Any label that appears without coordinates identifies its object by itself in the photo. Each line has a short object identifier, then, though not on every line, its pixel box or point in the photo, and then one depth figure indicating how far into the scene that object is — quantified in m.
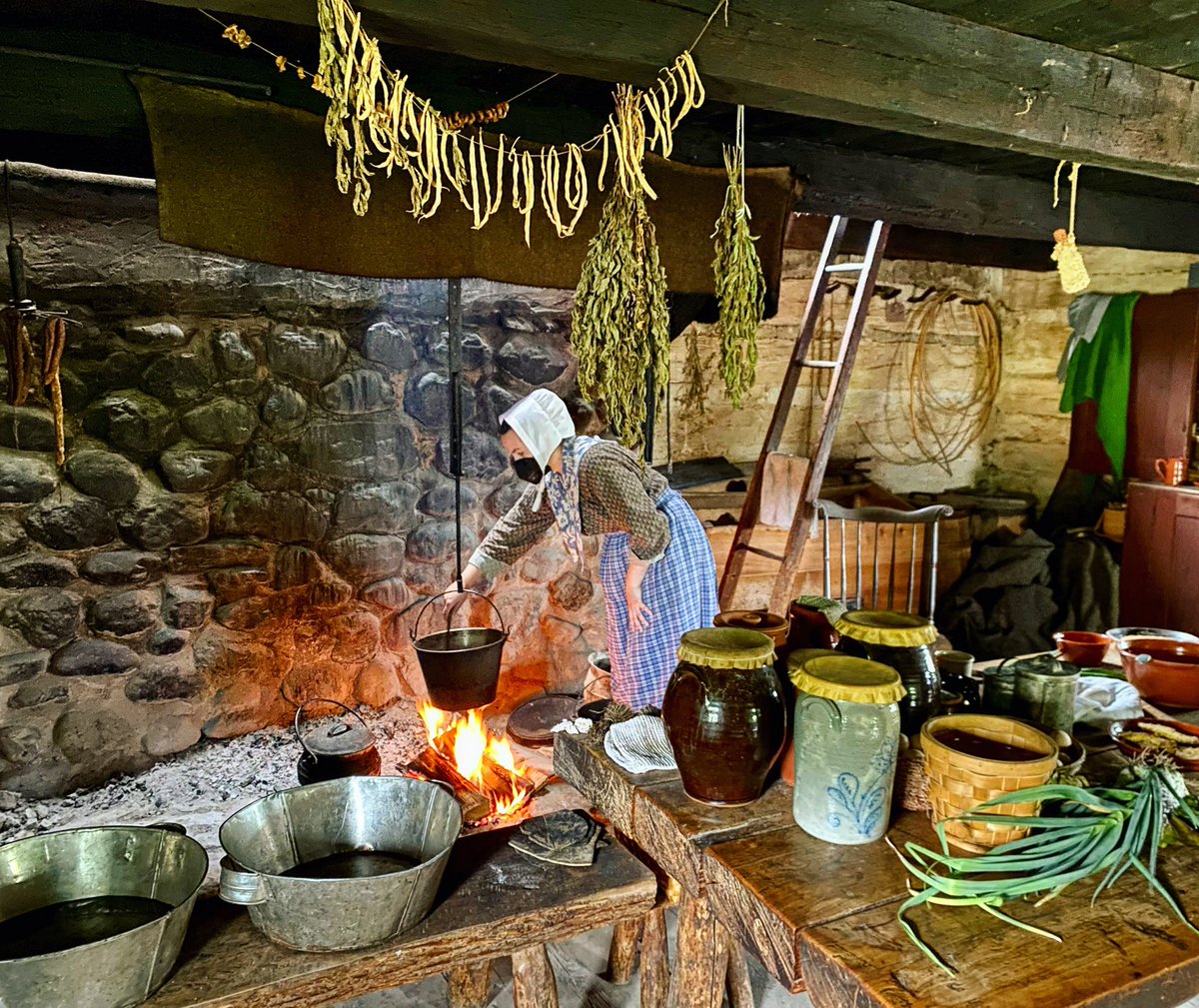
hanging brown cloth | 2.12
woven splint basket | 1.39
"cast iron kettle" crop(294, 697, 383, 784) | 2.71
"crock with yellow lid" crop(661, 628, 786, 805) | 1.57
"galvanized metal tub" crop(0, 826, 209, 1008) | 1.39
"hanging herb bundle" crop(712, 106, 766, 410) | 2.17
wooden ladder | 4.04
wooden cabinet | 4.75
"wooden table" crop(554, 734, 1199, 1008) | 1.17
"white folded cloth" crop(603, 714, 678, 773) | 1.83
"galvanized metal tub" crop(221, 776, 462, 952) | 1.51
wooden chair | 5.28
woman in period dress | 2.96
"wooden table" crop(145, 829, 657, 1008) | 1.48
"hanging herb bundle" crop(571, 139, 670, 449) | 2.01
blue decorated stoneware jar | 1.44
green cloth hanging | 5.63
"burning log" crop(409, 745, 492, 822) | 3.02
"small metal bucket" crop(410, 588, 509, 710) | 2.90
